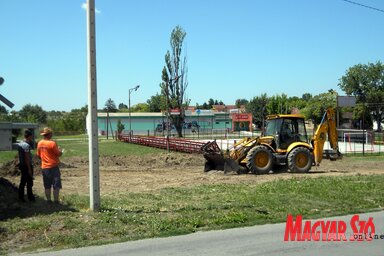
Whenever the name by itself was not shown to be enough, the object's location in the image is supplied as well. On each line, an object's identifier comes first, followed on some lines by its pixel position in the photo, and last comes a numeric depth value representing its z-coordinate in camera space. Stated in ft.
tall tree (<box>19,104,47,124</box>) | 247.01
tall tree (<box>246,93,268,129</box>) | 351.46
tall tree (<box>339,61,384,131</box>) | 270.73
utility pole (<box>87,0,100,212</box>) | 28.78
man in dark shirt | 32.60
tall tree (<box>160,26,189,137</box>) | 227.61
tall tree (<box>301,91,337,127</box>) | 291.79
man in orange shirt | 32.48
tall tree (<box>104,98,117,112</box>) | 480.81
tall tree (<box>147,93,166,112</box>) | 439.35
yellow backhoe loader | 58.65
